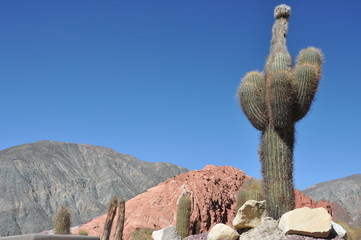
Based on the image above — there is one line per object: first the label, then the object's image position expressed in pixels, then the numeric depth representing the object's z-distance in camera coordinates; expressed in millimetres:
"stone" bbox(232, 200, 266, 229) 8953
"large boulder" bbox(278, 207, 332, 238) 8062
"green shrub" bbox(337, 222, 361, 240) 13639
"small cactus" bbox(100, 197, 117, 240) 10336
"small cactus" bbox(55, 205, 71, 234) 14305
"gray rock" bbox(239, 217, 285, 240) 8328
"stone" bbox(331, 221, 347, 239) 8410
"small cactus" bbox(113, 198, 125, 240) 10398
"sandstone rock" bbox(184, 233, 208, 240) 9866
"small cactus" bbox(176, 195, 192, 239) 13453
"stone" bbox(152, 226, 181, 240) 10938
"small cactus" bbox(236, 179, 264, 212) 12805
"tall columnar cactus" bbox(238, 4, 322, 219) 9688
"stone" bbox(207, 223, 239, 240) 8750
